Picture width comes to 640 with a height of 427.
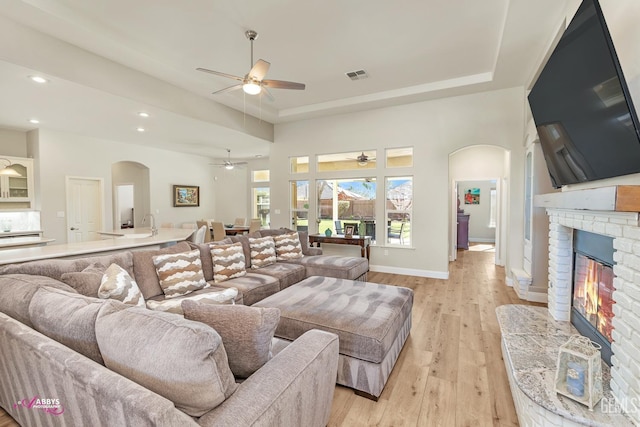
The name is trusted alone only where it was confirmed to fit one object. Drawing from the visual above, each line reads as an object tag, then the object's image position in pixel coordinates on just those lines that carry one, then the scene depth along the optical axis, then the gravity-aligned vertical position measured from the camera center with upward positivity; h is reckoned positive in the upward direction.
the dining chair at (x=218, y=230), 7.37 -0.65
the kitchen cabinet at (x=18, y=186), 5.68 +0.38
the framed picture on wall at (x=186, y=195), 8.73 +0.30
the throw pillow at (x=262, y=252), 3.87 -0.64
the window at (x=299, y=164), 6.61 +0.94
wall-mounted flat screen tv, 1.44 +0.58
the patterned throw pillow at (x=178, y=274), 2.72 -0.66
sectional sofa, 1.00 -0.62
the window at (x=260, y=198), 9.94 +0.24
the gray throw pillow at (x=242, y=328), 1.29 -0.55
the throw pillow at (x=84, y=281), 1.94 -0.51
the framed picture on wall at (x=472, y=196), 9.54 +0.27
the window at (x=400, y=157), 5.51 +0.91
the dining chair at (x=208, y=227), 7.73 -0.60
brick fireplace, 1.41 -0.33
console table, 5.49 -0.69
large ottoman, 2.03 -0.89
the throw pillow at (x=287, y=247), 4.30 -0.64
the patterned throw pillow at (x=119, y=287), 1.98 -0.57
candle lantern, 1.51 -0.90
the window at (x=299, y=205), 6.65 -0.01
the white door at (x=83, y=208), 6.48 -0.06
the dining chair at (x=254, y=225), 7.78 -0.55
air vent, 4.33 +1.96
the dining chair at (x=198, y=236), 5.31 -0.58
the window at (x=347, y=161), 5.88 +0.92
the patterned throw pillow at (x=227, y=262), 3.27 -0.66
